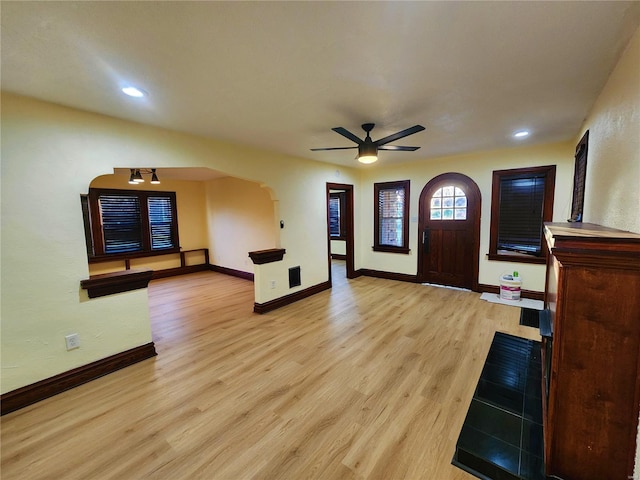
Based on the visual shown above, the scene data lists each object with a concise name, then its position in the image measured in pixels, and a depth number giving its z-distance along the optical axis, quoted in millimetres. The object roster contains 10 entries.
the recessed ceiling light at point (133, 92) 2016
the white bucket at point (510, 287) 4199
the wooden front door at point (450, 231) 4711
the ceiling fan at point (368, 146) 2616
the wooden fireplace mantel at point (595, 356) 1228
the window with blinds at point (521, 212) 4070
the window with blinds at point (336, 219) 8191
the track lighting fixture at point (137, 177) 4828
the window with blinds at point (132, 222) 5395
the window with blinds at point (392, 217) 5422
